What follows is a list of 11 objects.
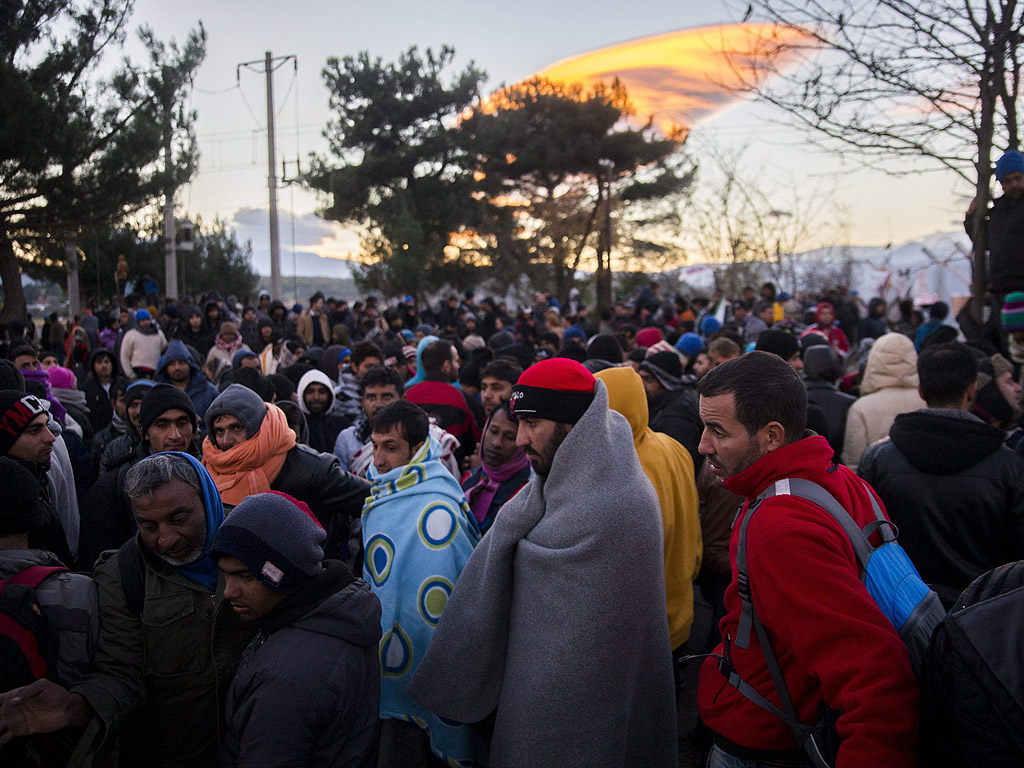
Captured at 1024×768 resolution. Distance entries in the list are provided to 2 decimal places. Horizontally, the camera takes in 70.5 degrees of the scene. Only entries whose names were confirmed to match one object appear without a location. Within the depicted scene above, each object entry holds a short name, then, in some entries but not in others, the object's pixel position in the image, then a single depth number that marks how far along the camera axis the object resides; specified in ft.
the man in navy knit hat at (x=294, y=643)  6.61
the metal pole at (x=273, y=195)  64.80
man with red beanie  7.88
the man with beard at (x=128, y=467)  10.99
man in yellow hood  10.49
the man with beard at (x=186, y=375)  18.89
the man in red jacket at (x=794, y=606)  4.98
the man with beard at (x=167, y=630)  7.82
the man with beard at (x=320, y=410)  18.81
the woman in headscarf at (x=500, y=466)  12.12
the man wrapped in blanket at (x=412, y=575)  8.96
